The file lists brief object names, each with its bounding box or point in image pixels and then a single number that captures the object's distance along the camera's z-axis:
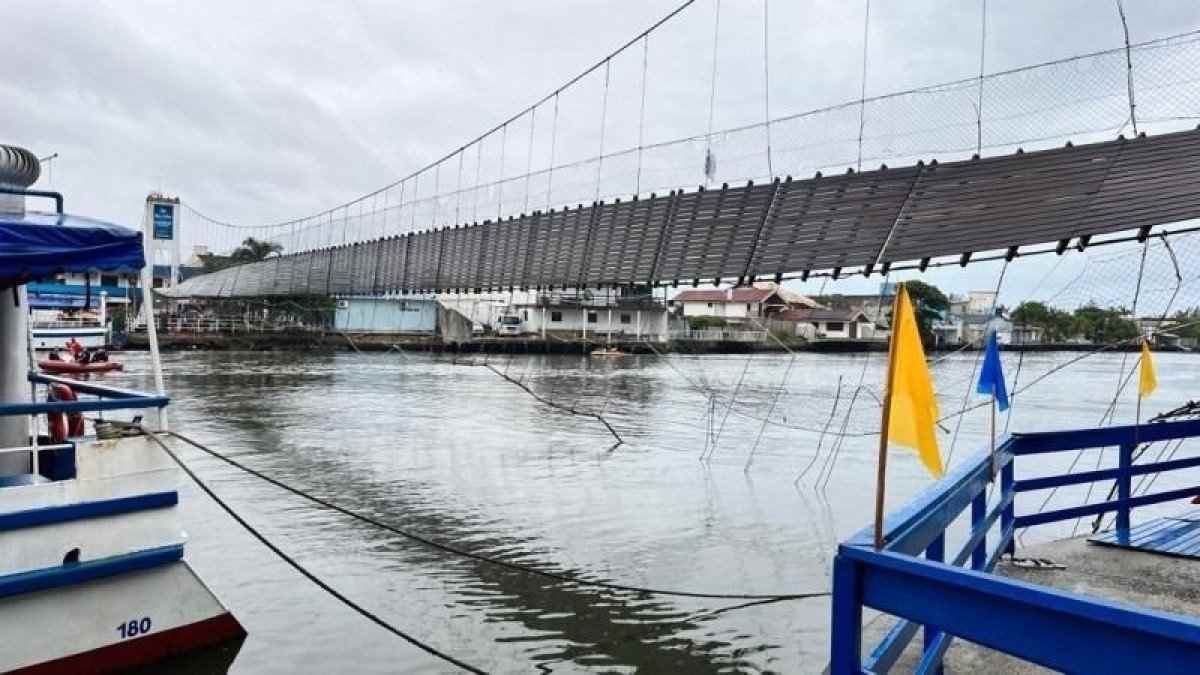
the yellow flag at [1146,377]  9.34
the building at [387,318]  83.44
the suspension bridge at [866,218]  8.34
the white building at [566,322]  81.69
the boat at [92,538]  6.31
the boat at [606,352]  84.06
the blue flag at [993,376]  6.46
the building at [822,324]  80.62
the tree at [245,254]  87.88
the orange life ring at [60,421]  9.00
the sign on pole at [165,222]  83.69
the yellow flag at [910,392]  3.20
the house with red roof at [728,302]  83.94
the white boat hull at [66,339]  26.79
